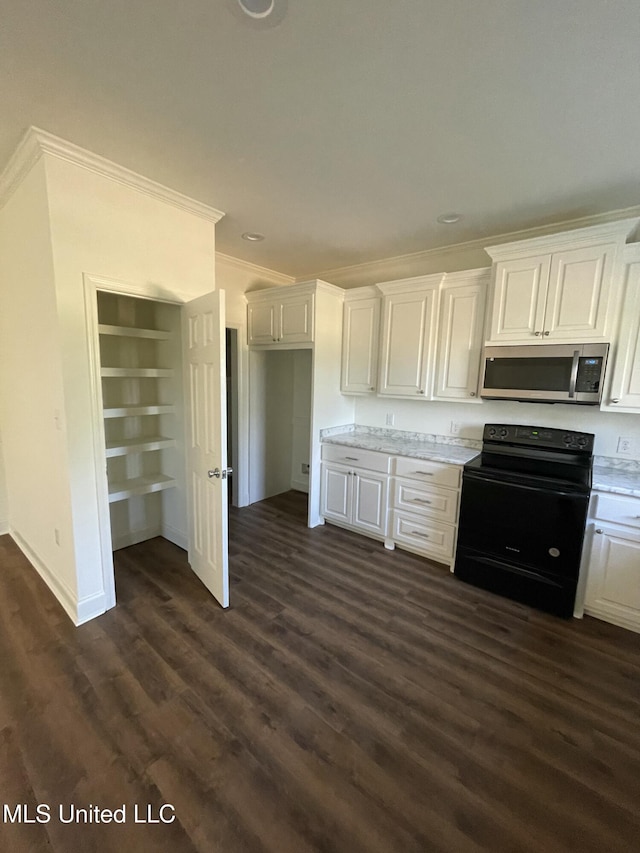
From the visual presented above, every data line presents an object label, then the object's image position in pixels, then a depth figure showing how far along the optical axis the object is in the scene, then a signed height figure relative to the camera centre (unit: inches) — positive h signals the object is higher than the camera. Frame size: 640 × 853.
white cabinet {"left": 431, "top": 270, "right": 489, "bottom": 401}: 112.4 +16.3
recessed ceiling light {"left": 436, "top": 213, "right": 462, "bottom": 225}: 101.2 +48.5
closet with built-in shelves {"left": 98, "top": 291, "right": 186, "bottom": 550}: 113.0 -15.4
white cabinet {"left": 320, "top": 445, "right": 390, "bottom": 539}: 126.6 -40.9
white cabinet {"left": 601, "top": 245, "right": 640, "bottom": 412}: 89.2 +8.5
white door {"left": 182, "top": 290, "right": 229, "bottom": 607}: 86.7 -16.3
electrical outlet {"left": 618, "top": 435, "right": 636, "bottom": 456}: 100.3 -16.0
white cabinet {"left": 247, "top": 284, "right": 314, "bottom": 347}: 134.0 +25.3
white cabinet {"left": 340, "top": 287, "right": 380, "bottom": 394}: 136.6 +16.4
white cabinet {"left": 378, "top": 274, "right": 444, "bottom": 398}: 121.1 +16.8
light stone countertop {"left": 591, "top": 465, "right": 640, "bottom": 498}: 84.7 -23.7
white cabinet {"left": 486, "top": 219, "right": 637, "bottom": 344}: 89.7 +27.6
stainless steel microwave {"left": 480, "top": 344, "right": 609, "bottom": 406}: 93.9 +3.9
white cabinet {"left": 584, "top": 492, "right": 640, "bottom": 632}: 85.0 -42.4
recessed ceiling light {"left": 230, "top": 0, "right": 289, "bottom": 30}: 43.4 +46.4
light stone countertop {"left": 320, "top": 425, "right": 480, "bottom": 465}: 115.4 -23.1
